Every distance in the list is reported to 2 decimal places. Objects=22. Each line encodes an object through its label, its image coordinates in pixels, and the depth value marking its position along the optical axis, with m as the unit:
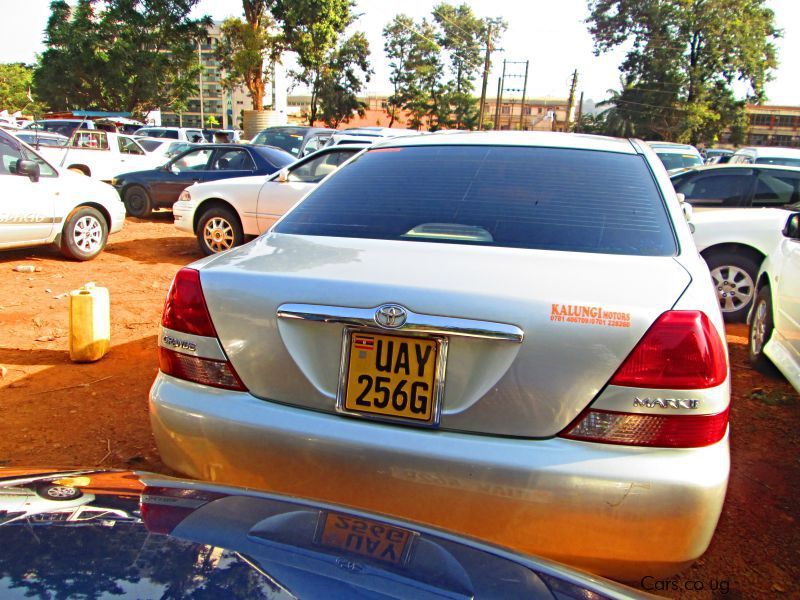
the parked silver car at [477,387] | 1.74
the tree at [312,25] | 29.17
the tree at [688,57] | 42.75
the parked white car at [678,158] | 15.96
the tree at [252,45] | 28.95
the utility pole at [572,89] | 45.91
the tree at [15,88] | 70.06
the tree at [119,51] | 36.50
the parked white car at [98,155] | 14.33
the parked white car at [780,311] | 4.07
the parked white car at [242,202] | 8.39
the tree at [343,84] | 46.25
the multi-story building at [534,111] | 71.70
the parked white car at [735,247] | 6.33
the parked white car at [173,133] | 25.39
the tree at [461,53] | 56.25
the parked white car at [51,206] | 7.20
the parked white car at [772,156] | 11.41
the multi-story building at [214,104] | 99.40
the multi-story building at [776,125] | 81.19
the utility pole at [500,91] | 44.07
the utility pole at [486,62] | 40.31
